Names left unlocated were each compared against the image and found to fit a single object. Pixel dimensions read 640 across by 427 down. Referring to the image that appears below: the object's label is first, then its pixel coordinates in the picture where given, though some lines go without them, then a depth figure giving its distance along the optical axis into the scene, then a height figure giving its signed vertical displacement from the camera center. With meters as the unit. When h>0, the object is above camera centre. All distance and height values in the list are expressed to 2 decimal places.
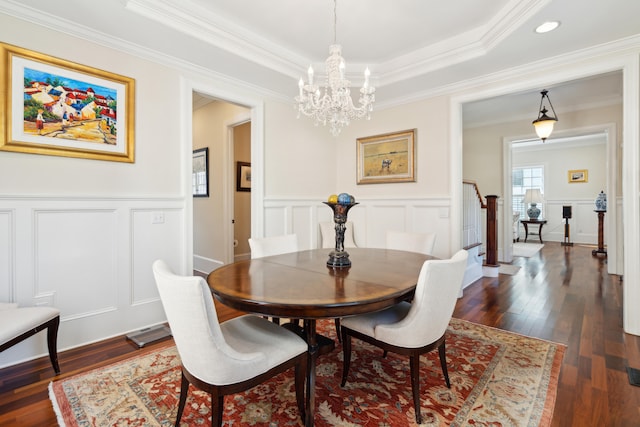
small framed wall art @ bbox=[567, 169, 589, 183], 7.71 +0.87
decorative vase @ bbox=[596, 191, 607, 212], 6.31 +0.13
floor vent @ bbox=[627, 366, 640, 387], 1.84 -1.05
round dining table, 1.29 -0.38
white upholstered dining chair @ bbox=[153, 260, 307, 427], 1.14 -0.61
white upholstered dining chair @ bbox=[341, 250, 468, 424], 1.48 -0.59
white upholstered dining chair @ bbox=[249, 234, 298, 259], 2.46 -0.29
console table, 7.87 -0.36
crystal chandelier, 2.26 +0.87
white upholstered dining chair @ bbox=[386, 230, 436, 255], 2.64 -0.28
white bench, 1.62 -0.64
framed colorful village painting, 2.05 +0.77
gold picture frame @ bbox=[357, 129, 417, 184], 3.86 +0.71
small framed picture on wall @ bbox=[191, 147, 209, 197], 4.92 +0.65
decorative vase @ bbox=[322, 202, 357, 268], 1.91 -0.18
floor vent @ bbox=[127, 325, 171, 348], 2.40 -1.02
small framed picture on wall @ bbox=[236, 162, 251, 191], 5.21 +0.60
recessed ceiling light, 2.29 +1.41
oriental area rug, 1.54 -1.05
